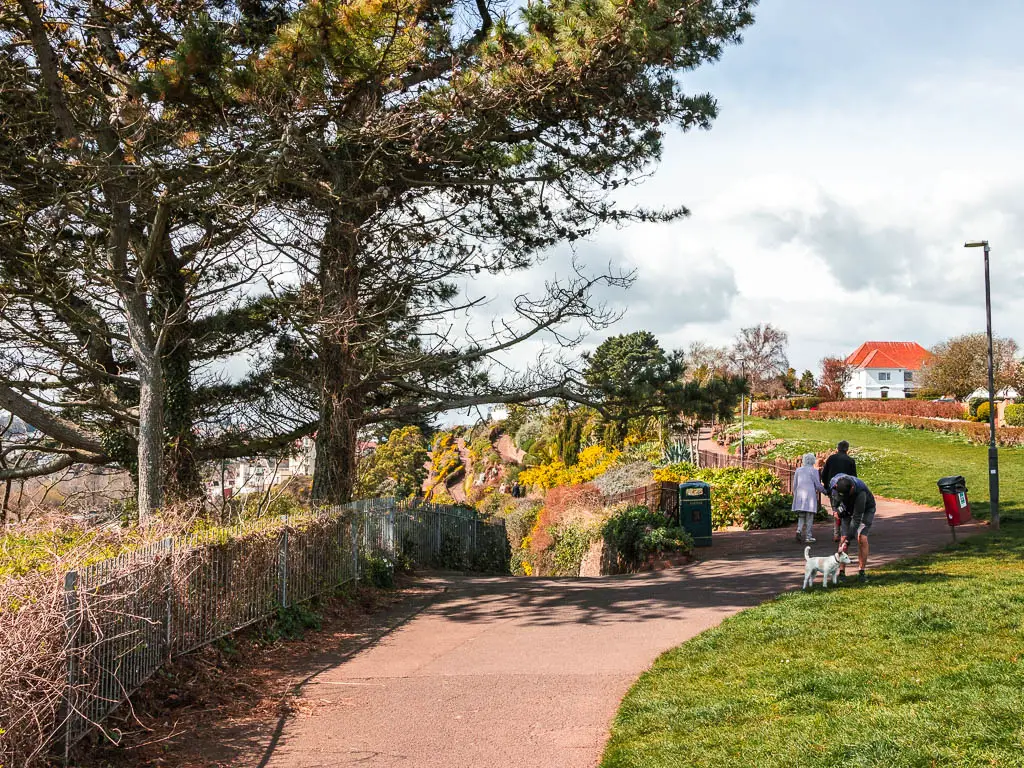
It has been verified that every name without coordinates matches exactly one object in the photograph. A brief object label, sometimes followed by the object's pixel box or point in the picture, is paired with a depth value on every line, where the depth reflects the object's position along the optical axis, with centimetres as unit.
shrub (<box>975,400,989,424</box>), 4484
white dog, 1070
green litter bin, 1731
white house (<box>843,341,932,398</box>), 10588
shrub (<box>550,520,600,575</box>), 1947
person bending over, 1099
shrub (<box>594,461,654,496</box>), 2206
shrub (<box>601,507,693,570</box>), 1603
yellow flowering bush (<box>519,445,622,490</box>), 2650
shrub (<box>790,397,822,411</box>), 6594
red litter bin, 1492
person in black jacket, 1418
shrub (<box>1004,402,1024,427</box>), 4031
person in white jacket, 1581
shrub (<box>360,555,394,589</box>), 1285
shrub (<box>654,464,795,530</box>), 2077
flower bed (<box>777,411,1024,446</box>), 3656
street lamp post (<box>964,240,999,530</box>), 1634
